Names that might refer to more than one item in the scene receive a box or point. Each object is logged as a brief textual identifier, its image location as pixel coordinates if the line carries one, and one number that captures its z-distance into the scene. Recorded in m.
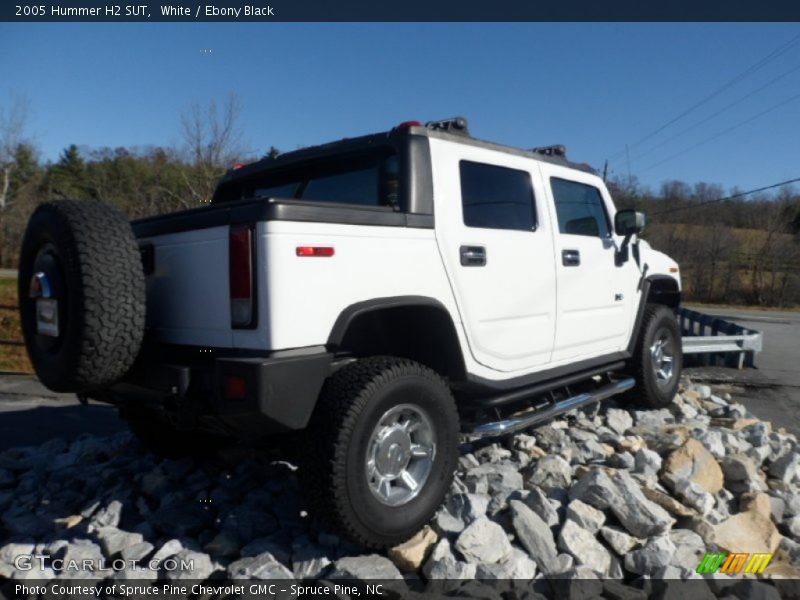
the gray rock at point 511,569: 2.78
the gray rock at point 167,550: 2.91
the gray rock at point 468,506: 3.15
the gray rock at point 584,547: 2.92
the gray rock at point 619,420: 4.79
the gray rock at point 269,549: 2.89
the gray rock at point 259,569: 2.71
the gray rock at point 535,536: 2.92
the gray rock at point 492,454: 4.06
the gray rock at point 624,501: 3.10
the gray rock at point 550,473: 3.65
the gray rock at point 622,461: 3.88
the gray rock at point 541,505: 3.17
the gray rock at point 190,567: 2.77
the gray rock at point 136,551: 2.94
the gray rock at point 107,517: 3.30
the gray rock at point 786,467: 3.99
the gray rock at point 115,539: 3.01
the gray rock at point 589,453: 4.07
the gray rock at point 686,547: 2.94
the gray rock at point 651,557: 2.87
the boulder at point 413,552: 2.89
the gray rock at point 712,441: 4.17
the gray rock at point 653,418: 4.98
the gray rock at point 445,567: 2.77
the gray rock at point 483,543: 2.91
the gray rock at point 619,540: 3.04
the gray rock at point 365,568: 2.70
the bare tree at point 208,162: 17.09
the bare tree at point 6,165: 33.78
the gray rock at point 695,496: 3.43
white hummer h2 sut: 2.61
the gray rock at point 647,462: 3.75
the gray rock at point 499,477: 3.51
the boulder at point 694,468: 3.66
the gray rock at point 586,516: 3.13
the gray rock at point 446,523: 3.08
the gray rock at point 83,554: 2.95
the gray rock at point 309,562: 2.78
